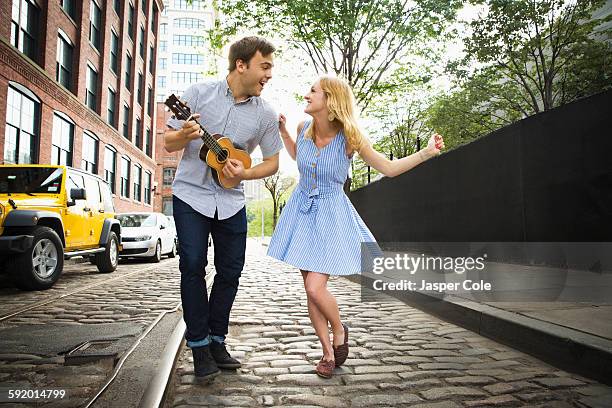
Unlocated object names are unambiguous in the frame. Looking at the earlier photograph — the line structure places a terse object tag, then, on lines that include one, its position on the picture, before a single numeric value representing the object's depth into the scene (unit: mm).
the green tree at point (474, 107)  20672
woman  3082
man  3004
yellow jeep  6777
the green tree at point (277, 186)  47438
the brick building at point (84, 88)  15406
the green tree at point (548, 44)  17172
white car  13094
